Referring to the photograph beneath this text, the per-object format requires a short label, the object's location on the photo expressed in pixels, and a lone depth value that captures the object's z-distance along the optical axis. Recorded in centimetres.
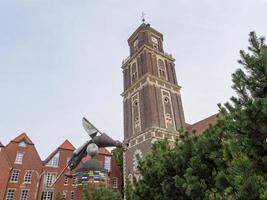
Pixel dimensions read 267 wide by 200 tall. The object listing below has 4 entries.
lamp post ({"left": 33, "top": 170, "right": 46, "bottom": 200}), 2961
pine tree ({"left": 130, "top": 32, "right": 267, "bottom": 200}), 358
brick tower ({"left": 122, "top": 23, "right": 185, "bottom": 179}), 3006
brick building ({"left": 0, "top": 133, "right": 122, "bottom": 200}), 2870
